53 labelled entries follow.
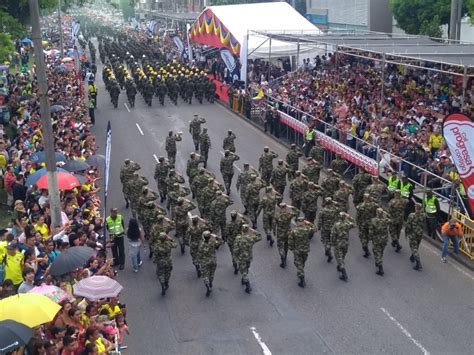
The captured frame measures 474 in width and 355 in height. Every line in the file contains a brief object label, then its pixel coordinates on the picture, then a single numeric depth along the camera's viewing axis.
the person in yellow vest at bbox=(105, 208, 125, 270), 13.16
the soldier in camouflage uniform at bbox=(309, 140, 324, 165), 18.61
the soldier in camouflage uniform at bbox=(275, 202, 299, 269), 13.31
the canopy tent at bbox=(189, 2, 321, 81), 29.73
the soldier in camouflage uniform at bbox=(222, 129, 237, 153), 20.27
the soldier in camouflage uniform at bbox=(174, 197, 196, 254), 13.97
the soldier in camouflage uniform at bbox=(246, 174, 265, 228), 15.45
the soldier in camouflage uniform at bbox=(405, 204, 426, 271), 13.05
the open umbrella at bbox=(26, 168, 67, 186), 13.78
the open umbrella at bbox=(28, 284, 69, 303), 8.79
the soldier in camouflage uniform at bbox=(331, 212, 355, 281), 12.74
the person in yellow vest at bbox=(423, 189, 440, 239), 14.73
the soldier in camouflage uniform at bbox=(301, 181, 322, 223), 15.17
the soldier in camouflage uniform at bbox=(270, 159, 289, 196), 17.09
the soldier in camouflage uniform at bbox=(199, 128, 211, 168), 20.49
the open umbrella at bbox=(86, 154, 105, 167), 16.44
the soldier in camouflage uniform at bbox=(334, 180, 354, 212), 14.81
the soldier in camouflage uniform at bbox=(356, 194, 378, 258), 13.65
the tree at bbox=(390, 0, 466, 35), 30.77
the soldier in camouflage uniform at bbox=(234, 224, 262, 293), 12.31
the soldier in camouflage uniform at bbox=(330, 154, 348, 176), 17.64
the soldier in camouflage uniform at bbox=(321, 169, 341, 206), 15.64
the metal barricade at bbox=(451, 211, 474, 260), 13.85
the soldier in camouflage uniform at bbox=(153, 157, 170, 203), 17.05
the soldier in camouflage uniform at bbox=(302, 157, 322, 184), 17.05
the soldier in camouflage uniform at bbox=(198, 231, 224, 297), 12.06
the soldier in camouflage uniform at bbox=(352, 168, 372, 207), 16.12
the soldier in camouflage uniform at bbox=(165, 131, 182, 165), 20.17
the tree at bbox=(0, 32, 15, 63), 21.95
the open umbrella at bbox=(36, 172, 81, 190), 13.24
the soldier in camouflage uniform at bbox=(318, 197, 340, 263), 13.60
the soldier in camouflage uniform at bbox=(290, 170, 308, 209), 15.73
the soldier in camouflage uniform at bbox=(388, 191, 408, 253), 13.91
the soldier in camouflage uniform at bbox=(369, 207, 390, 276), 12.96
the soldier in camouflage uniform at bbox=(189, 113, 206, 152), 22.17
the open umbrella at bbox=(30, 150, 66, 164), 15.53
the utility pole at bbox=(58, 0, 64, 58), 40.56
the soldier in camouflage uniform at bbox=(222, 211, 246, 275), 13.09
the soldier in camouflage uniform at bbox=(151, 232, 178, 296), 12.08
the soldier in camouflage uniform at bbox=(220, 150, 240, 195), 17.81
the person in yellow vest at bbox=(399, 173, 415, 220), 15.45
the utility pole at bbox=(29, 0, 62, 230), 12.26
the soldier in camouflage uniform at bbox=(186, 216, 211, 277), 12.80
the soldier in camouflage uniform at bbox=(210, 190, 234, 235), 14.48
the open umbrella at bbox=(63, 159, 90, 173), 14.70
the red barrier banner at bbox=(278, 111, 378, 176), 17.97
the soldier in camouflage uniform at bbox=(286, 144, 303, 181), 18.44
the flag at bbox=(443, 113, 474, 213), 13.50
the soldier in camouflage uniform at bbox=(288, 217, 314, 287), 12.53
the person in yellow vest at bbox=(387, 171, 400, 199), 15.70
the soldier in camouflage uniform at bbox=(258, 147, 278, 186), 17.86
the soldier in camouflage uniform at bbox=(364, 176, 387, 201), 14.83
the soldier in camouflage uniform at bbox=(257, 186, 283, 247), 14.50
